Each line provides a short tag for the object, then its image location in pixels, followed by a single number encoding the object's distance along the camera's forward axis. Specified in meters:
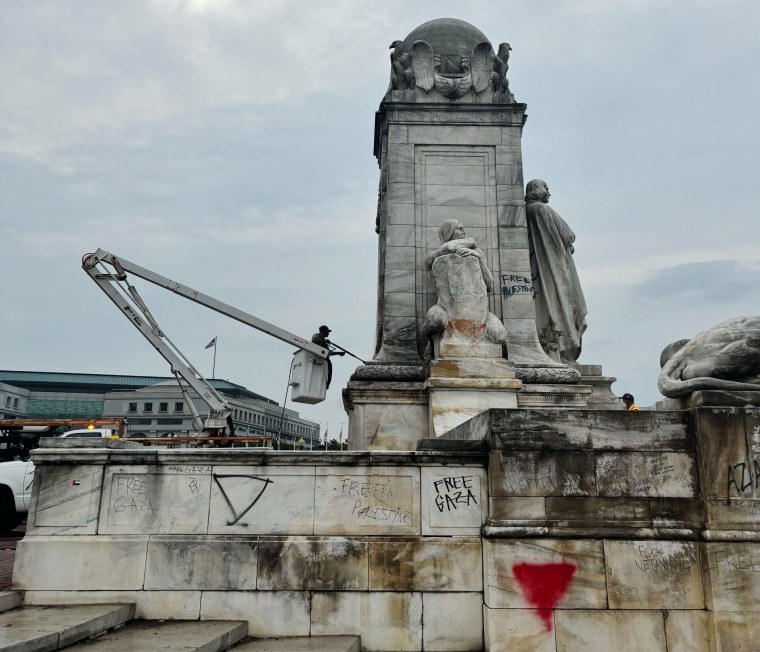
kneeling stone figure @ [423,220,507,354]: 10.71
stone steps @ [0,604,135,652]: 4.87
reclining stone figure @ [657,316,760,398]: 6.75
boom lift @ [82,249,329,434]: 13.55
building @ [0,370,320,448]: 81.81
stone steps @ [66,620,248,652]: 5.22
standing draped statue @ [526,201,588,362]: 13.11
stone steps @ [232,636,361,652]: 5.73
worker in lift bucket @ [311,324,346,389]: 13.77
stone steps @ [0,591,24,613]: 6.03
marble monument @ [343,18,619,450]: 11.66
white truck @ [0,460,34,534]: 13.65
